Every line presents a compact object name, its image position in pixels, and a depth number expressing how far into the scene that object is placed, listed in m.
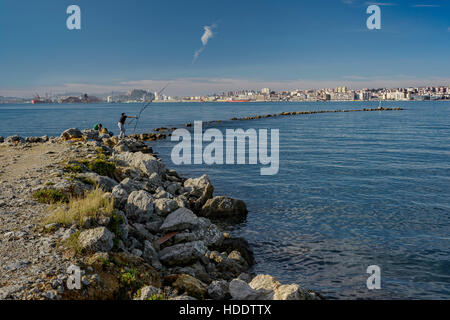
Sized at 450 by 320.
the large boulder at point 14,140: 31.67
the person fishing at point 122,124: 40.55
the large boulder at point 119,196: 13.93
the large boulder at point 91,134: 39.72
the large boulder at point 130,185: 16.78
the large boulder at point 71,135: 37.34
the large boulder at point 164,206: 14.51
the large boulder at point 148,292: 7.83
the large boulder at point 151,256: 10.84
